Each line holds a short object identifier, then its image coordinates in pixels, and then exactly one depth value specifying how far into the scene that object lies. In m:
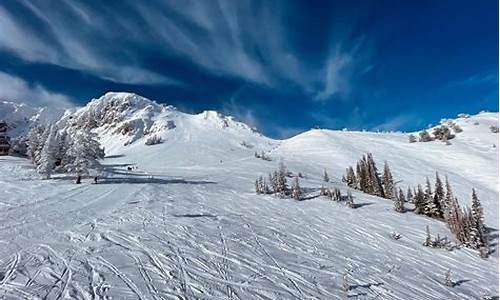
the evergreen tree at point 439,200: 38.59
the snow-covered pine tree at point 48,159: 40.84
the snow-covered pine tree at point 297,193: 39.16
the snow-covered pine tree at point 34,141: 53.94
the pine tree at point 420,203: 38.69
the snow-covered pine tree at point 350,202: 37.38
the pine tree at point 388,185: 51.06
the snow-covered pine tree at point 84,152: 39.88
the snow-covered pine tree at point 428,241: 26.79
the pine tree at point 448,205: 34.49
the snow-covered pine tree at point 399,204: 38.00
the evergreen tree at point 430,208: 38.28
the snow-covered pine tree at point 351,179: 55.90
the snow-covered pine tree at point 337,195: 39.75
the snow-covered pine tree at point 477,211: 32.20
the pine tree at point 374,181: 51.64
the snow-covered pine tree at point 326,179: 57.72
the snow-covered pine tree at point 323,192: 42.25
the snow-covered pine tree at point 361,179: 53.89
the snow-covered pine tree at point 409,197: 47.79
